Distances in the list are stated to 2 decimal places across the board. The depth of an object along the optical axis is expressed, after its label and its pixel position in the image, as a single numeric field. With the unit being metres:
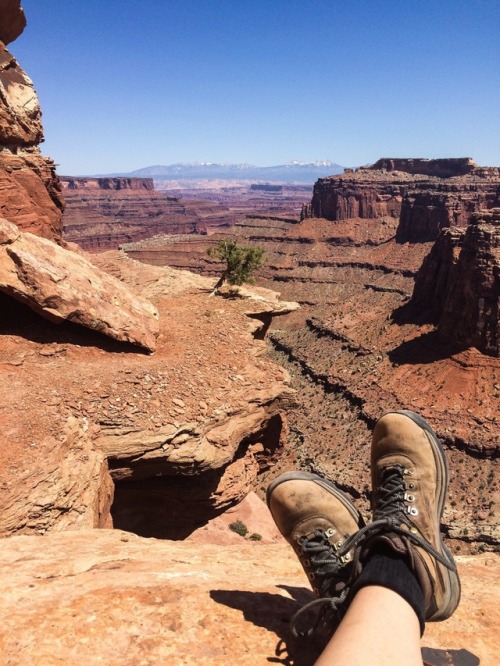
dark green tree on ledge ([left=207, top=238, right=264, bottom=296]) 23.78
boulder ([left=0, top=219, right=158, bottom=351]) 12.25
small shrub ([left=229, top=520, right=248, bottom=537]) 20.89
